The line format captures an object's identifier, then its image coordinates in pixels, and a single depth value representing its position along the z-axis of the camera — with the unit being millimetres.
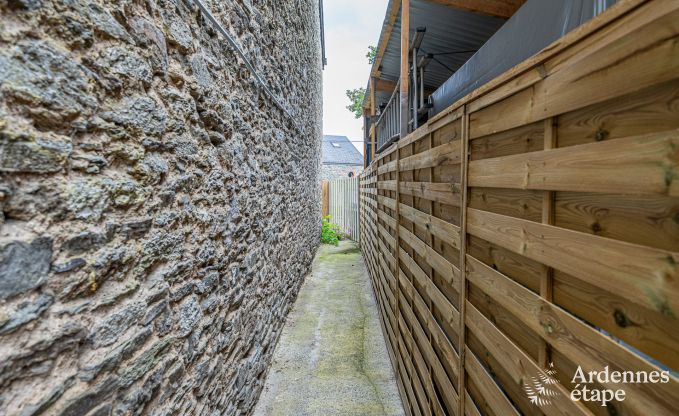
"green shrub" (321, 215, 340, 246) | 8492
